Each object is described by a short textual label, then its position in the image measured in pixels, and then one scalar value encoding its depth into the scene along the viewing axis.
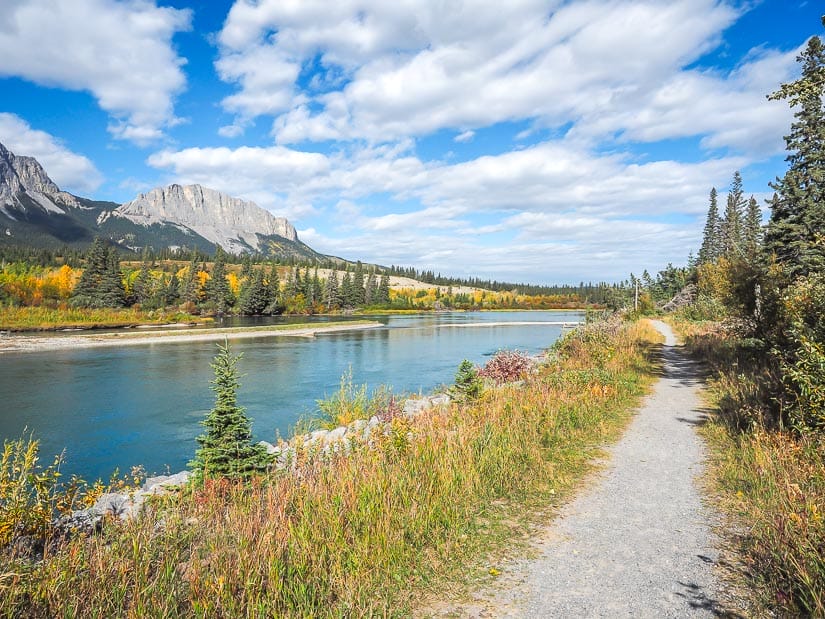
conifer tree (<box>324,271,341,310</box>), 116.56
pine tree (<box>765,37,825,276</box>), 27.28
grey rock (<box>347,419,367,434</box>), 12.08
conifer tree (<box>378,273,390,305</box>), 138.55
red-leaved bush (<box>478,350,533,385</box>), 17.45
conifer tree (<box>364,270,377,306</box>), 134.25
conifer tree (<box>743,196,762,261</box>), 74.28
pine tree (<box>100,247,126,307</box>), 78.94
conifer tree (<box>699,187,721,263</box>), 83.94
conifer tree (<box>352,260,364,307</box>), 122.84
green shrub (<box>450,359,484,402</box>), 12.62
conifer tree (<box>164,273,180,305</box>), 96.06
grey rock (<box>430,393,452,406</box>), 15.52
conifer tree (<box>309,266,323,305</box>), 115.43
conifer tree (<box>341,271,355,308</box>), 118.69
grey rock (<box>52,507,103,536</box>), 5.74
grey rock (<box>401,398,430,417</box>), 14.40
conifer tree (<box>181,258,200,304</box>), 97.19
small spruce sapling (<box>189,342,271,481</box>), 7.79
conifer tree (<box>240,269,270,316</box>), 97.88
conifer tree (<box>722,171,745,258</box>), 75.00
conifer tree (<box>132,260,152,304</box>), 91.06
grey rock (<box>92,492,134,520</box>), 7.62
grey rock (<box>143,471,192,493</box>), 9.41
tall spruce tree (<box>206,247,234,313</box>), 96.62
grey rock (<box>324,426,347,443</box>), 11.77
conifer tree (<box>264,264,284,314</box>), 100.30
